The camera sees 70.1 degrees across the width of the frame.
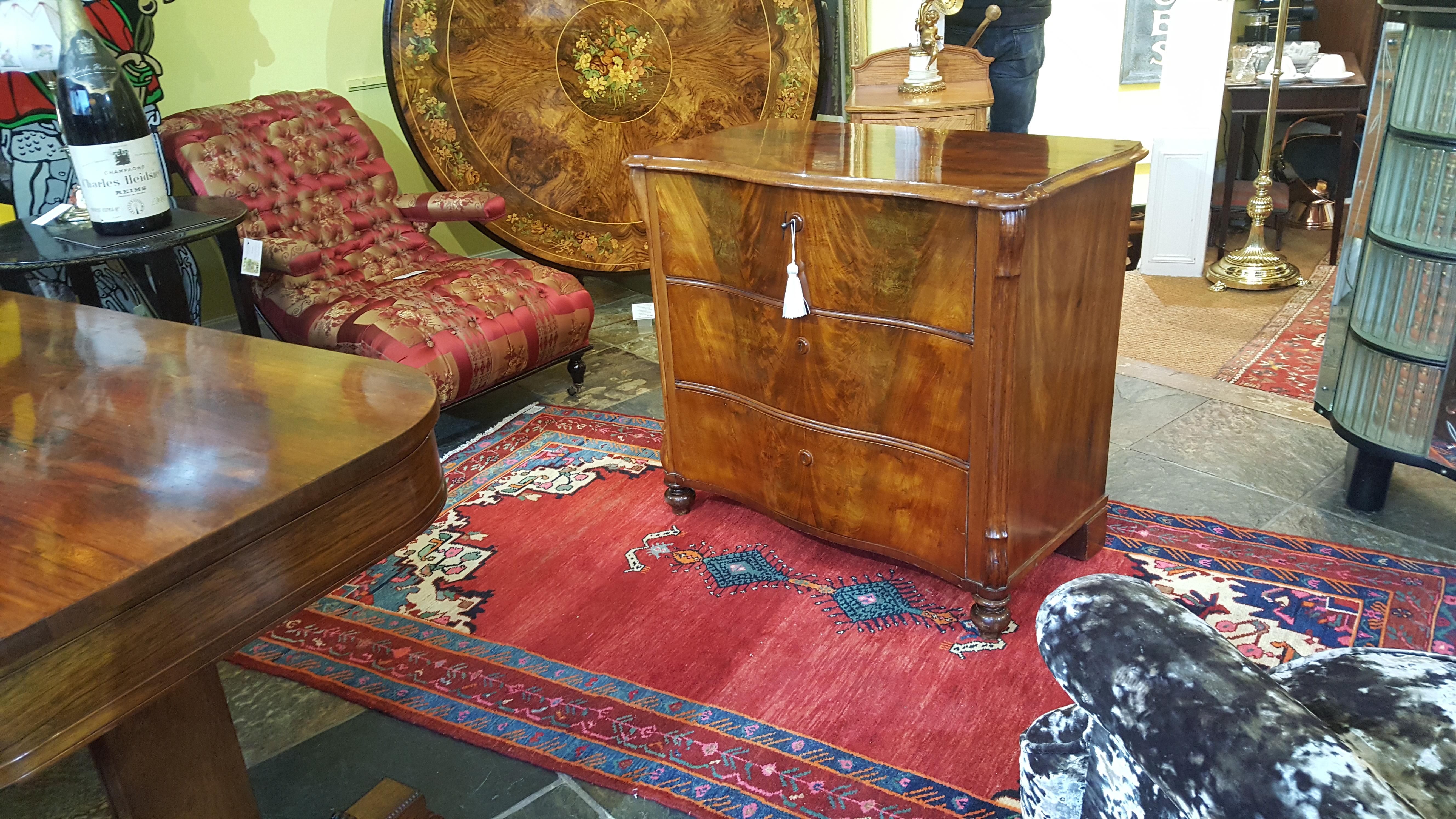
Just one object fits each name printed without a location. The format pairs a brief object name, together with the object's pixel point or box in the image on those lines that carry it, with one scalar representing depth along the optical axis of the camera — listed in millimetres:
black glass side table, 2947
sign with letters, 6148
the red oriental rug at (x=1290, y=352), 3744
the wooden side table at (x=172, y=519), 1010
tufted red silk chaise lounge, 3449
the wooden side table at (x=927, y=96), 3881
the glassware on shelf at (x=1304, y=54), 5070
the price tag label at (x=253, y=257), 3480
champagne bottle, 2891
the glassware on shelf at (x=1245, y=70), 5035
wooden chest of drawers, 2166
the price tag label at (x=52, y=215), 3271
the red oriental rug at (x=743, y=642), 2092
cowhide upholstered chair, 911
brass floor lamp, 4711
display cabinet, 2535
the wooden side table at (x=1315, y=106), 4824
